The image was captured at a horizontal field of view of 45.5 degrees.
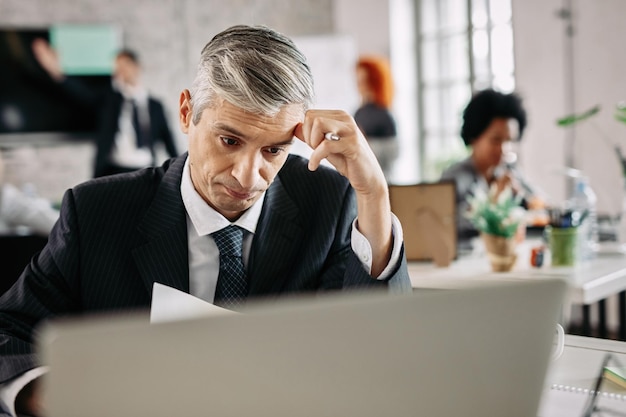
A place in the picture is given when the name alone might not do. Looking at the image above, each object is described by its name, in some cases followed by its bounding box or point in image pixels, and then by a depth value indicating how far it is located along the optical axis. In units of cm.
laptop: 54
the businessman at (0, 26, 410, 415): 121
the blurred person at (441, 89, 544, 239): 312
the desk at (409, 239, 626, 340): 222
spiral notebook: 103
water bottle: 255
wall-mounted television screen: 622
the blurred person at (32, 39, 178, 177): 586
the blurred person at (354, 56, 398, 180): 528
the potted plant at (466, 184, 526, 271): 240
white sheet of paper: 97
